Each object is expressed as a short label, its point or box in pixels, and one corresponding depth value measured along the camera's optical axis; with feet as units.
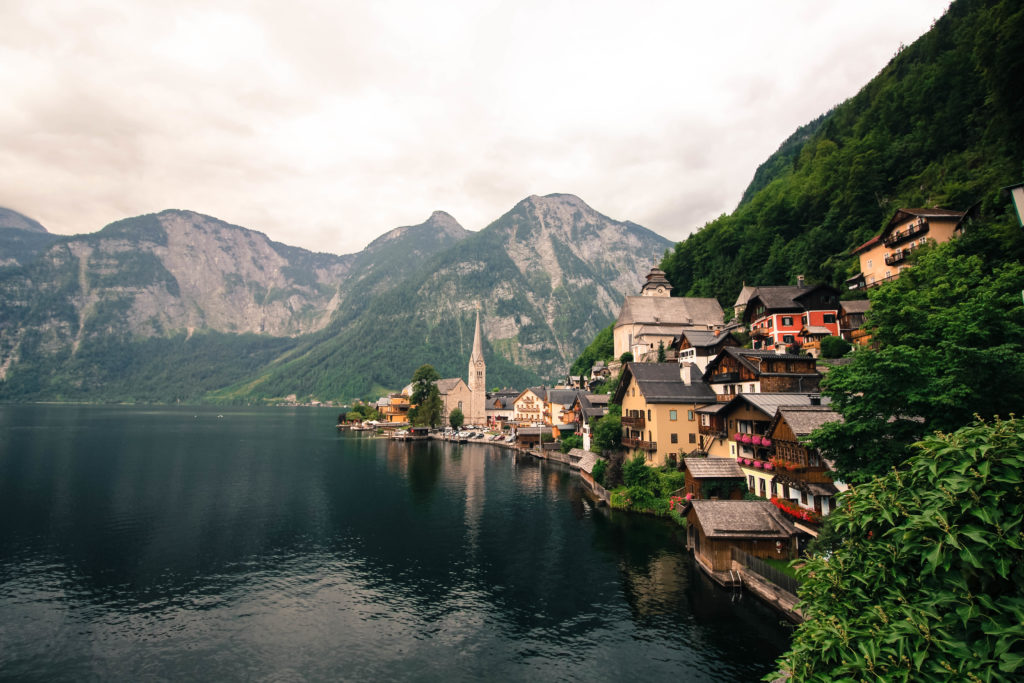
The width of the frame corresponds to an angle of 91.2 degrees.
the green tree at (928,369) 79.82
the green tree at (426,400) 497.46
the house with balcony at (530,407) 446.19
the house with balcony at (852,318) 205.87
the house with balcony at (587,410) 294.87
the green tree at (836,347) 188.65
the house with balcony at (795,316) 225.35
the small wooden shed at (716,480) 151.02
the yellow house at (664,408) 188.24
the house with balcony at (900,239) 182.70
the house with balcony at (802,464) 112.47
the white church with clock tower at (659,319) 341.82
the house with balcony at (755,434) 137.39
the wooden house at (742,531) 112.78
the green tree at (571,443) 326.24
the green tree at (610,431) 222.69
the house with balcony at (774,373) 162.71
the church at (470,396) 568.41
